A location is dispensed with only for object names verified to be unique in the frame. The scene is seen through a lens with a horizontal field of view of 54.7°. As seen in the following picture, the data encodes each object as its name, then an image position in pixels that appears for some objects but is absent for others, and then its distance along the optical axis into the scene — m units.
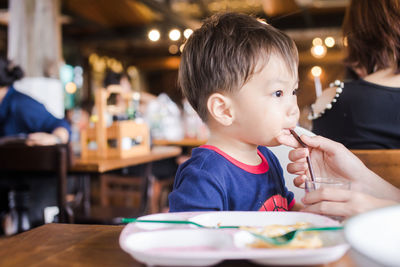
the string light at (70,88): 9.29
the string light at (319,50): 4.33
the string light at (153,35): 2.52
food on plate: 0.45
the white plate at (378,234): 0.40
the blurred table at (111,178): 2.27
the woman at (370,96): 1.38
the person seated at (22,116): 2.73
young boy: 0.83
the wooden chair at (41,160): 2.10
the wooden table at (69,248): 0.52
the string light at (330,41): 4.40
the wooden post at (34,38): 3.91
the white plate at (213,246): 0.42
